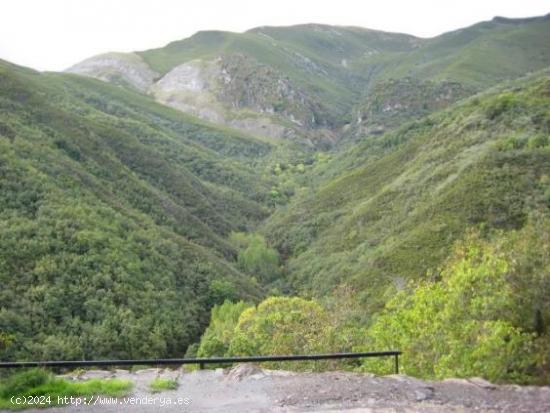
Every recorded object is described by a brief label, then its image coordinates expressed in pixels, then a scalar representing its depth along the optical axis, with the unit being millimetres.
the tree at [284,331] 30053
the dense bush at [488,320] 13797
